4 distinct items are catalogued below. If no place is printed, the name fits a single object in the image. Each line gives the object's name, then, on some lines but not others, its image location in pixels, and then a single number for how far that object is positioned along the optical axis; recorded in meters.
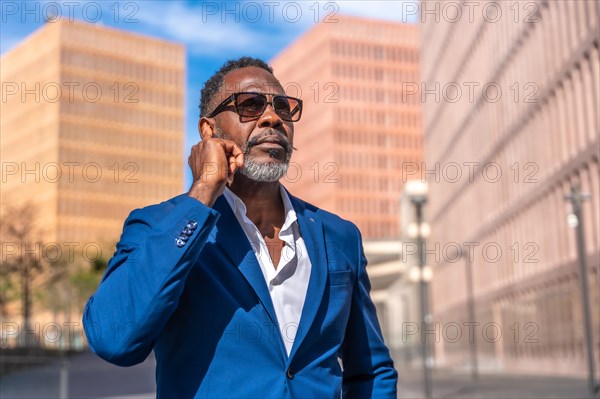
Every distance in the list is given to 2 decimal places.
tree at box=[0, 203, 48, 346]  49.41
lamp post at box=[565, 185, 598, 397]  24.97
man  2.44
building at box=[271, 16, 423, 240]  135.38
